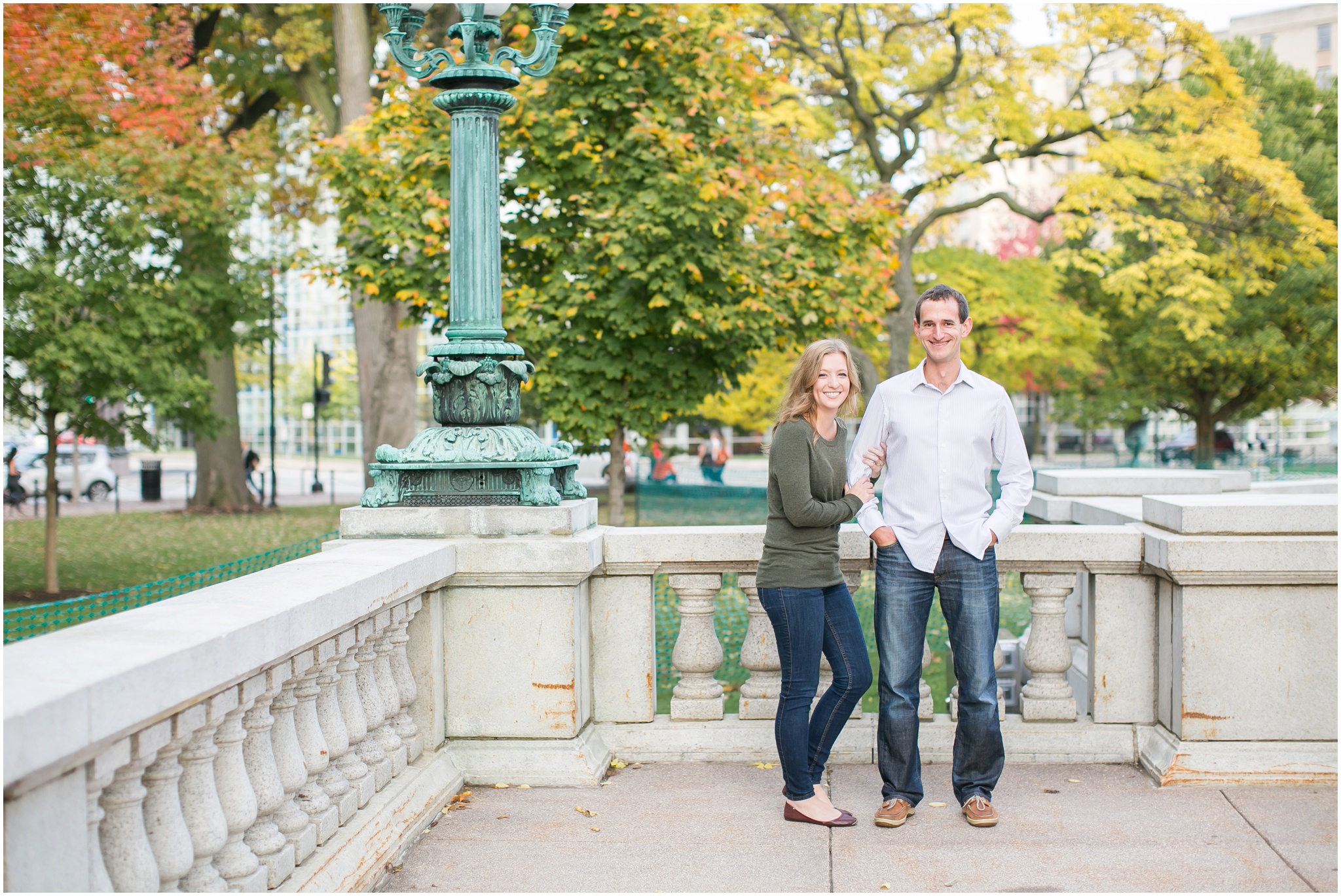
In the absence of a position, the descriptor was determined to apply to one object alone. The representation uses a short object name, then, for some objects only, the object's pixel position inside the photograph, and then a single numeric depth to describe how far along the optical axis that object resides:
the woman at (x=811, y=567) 4.16
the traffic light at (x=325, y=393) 36.94
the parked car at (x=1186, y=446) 39.94
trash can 32.81
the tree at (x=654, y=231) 11.73
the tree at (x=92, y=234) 14.11
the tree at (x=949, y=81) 19.66
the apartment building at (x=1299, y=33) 60.44
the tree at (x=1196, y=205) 19.47
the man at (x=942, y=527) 4.27
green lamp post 5.10
